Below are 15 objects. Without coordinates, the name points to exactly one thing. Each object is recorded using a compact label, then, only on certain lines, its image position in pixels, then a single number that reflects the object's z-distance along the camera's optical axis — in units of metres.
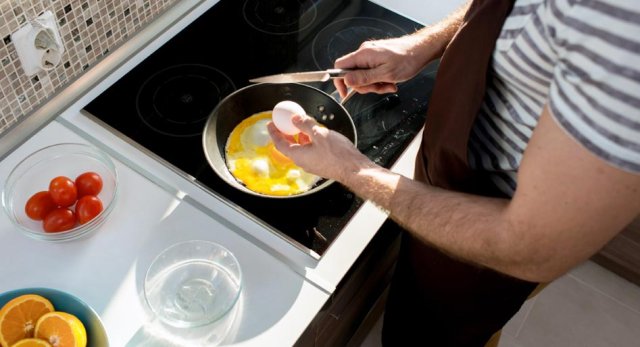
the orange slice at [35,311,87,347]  0.84
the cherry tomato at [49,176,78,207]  1.00
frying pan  1.12
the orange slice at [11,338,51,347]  0.82
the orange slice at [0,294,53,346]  0.84
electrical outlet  1.03
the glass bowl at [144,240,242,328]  0.96
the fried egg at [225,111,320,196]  1.09
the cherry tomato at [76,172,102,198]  1.03
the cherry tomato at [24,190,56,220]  0.99
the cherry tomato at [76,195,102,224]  0.99
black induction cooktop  1.06
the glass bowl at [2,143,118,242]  1.00
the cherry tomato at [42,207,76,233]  0.98
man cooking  0.61
